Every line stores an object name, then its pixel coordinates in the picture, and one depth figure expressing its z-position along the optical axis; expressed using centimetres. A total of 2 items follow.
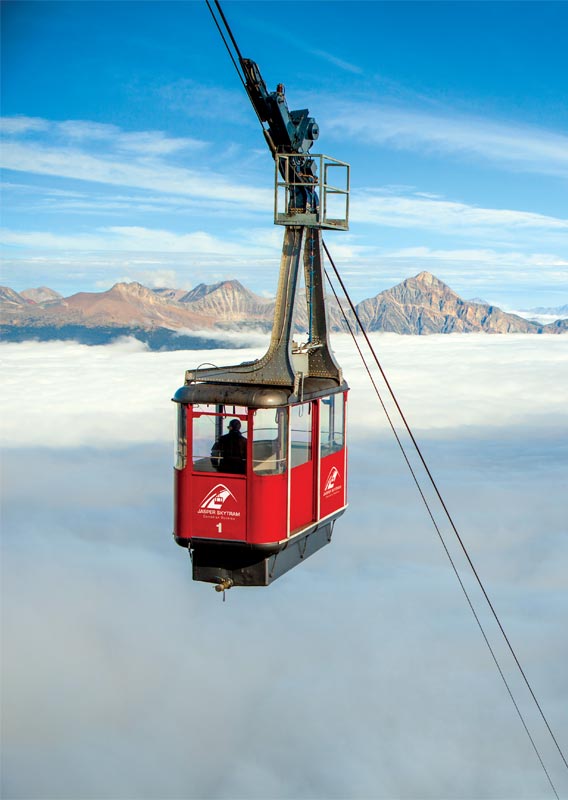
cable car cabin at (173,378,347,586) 1791
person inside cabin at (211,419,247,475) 1845
